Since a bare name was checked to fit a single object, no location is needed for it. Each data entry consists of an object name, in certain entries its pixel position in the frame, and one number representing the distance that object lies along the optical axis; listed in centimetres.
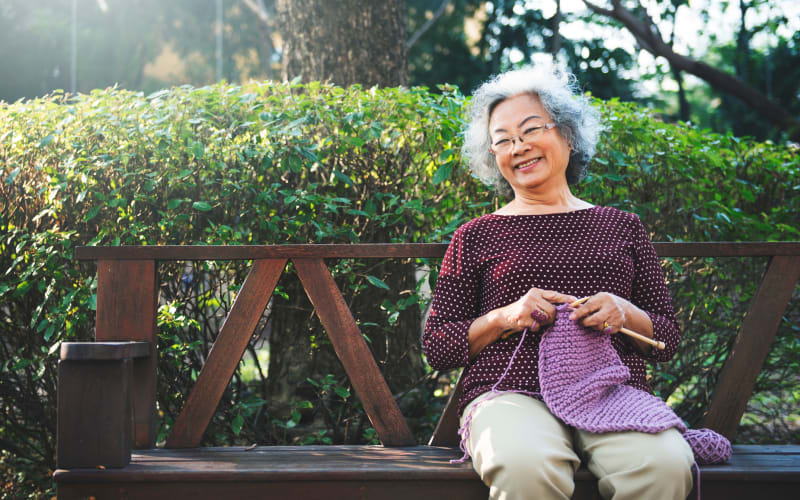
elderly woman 178
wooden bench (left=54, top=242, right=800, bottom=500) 195
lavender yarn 196
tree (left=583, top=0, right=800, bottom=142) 866
